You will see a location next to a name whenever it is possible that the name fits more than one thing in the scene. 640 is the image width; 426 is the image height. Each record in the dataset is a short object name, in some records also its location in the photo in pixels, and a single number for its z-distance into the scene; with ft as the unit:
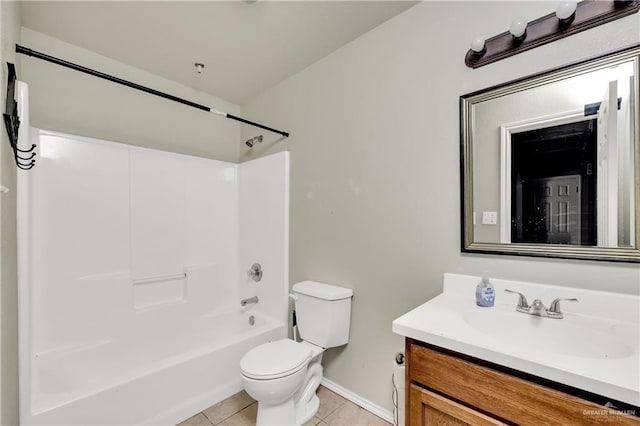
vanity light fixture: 3.48
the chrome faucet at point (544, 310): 3.55
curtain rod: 3.91
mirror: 3.44
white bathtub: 4.59
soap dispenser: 3.98
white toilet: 4.83
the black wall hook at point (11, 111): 3.13
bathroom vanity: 2.35
